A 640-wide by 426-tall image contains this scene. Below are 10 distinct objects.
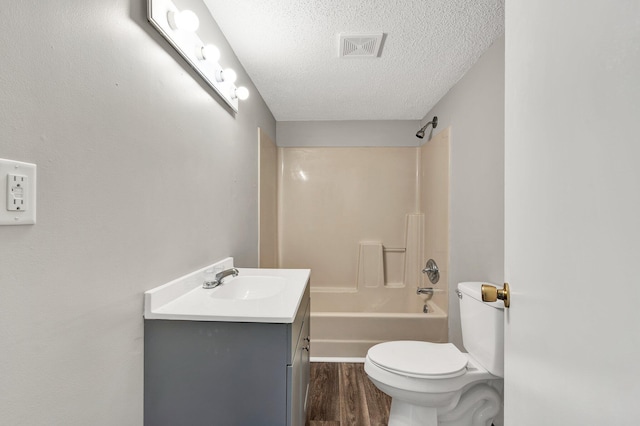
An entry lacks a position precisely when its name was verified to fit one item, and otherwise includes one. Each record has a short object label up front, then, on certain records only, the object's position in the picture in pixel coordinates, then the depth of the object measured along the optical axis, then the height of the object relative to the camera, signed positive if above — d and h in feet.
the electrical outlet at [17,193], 1.82 +0.12
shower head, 9.00 +2.73
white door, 1.35 +0.02
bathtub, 8.14 -3.15
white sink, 3.23 -1.07
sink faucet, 4.43 -0.98
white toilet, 4.62 -2.48
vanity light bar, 3.35 +2.20
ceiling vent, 5.49 +3.21
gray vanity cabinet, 3.20 -1.69
